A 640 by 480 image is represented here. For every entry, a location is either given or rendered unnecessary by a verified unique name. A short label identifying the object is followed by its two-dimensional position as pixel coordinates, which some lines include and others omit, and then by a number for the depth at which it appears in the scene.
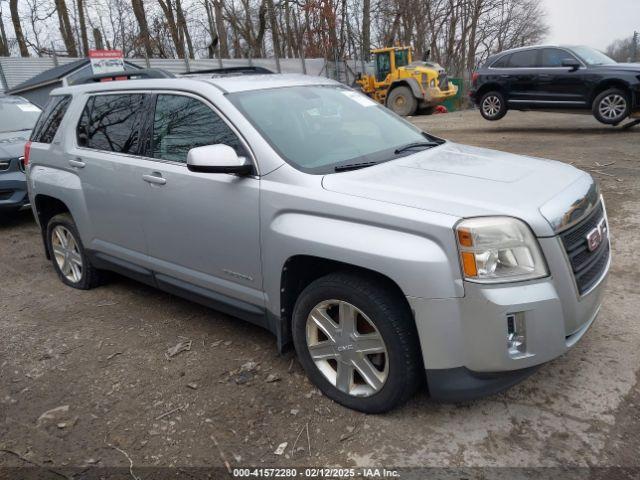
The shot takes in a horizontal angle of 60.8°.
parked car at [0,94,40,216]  6.98
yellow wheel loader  19.88
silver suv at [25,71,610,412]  2.37
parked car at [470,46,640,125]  11.53
